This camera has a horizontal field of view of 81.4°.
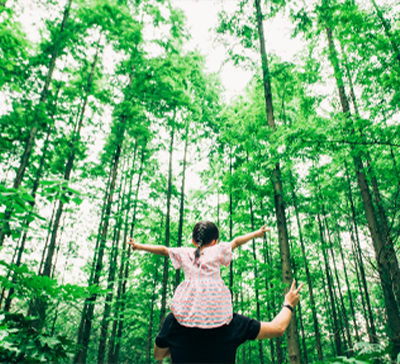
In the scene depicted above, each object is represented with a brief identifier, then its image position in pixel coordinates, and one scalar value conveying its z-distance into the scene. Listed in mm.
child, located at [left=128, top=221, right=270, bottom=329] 1265
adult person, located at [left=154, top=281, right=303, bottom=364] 1228
